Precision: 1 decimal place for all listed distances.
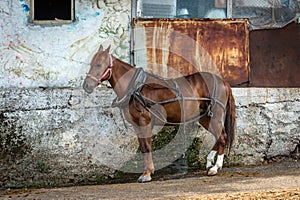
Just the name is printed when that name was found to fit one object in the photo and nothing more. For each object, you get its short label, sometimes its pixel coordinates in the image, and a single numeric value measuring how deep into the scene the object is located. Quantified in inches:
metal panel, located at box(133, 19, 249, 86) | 554.0
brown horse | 491.3
